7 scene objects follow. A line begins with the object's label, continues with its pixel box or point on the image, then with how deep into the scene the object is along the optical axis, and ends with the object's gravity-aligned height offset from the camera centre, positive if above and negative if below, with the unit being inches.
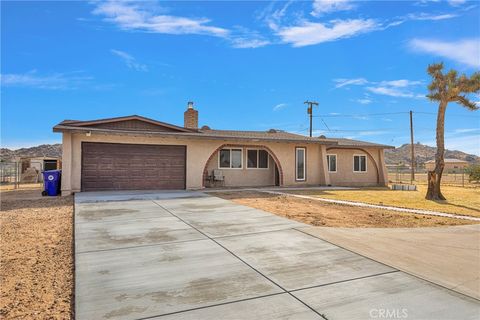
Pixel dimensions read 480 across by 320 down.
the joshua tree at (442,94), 582.9 +142.7
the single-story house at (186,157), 594.2 +30.7
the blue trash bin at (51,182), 557.3 -16.5
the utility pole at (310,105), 1462.0 +301.1
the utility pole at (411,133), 1331.4 +158.6
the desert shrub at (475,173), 1008.6 -10.6
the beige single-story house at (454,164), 2512.3 +46.4
